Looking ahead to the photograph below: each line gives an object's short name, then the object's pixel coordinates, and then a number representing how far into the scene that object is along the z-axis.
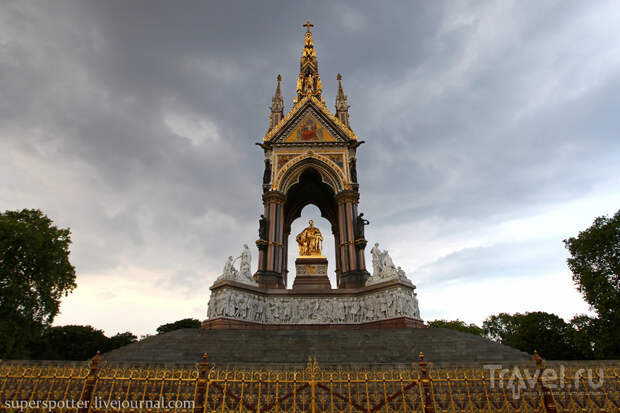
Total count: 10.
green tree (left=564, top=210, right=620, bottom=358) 18.06
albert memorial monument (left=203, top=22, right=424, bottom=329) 16.44
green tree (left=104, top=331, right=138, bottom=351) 37.56
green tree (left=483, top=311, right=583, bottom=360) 26.73
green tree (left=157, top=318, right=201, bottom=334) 45.14
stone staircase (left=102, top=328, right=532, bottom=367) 10.45
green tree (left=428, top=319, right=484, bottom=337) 49.66
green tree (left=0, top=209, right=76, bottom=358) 16.92
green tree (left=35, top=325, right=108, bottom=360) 34.59
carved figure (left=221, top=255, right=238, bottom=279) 16.61
